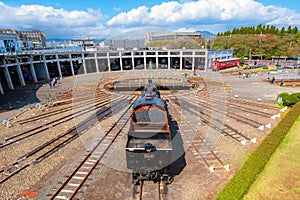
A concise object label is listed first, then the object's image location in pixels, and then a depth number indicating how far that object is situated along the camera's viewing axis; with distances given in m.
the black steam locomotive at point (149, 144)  9.49
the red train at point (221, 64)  56.41
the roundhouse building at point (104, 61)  47.00
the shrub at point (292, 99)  22.83
